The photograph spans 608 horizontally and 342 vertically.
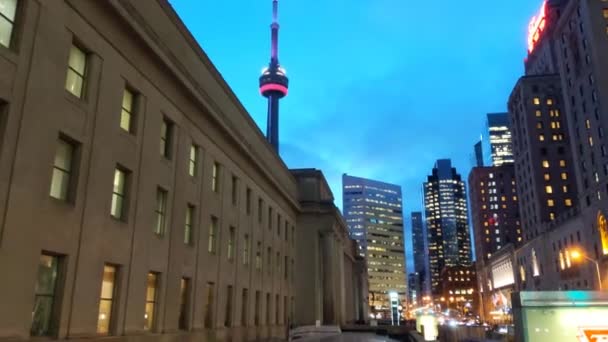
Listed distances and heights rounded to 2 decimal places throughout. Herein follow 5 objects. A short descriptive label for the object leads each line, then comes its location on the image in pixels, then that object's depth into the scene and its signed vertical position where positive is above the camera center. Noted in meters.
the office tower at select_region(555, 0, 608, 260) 81.12 +35.33
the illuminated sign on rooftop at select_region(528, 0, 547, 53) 140.12 +81.27
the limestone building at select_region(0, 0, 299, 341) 14.97 +5.19
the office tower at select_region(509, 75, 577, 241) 123.25 +39.33
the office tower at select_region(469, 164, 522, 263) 193.50 +39.32
